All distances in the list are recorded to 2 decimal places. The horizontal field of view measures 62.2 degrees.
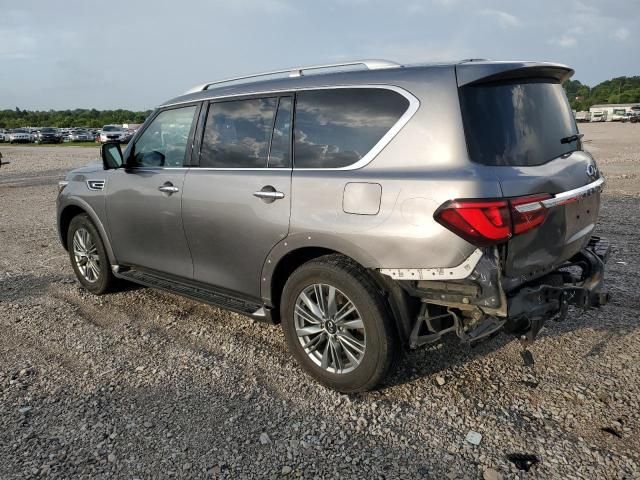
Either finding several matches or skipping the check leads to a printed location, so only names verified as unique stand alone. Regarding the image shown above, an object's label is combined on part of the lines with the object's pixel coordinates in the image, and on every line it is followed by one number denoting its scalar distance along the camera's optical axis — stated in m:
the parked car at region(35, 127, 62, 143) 52.53
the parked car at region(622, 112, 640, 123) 58.03
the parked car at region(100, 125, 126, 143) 38.50
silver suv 2.81
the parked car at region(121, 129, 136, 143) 38.91
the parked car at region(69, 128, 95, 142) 52.25
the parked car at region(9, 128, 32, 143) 53.69
